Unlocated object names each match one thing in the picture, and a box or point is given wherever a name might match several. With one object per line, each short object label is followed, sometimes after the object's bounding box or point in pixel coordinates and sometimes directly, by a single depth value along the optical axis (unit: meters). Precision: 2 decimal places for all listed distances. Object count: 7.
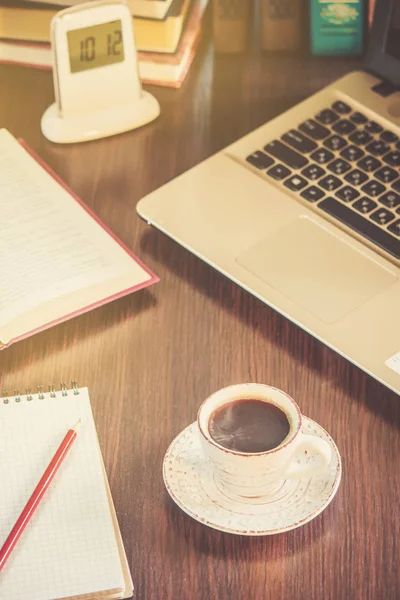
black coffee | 1.04
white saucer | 1.05
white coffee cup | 1.03
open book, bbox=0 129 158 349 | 1.20
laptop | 1.20
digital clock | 1.36
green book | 1.48
